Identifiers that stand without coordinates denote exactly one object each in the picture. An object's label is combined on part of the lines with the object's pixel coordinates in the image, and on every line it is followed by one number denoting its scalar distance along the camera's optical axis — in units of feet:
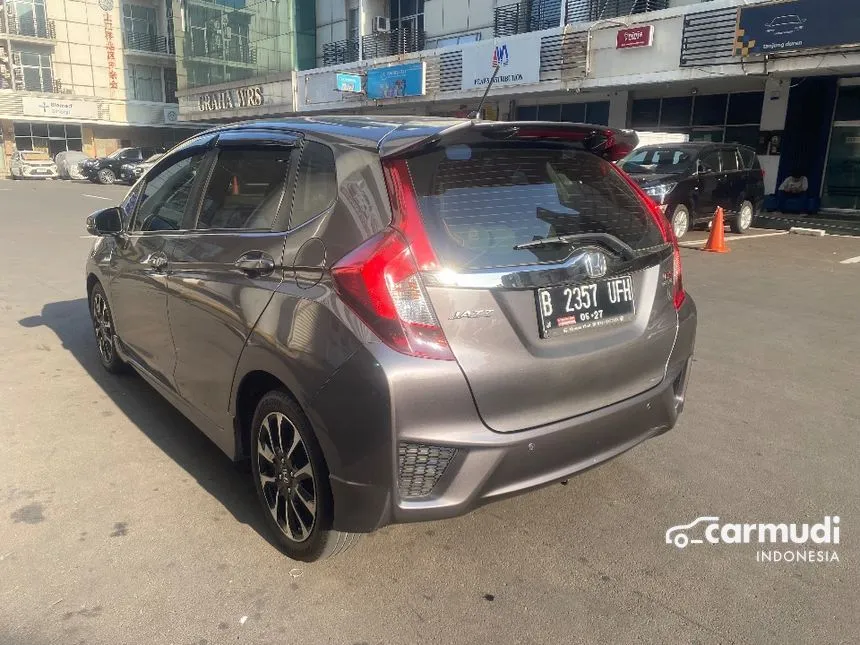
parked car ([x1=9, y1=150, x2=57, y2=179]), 117.19
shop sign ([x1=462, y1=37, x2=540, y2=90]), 63.93
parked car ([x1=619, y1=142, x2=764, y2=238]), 38.48
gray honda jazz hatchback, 7.06
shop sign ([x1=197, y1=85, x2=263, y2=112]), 107.14
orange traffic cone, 36.37
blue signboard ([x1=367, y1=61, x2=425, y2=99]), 75.77
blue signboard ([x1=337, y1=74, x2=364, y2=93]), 82.38
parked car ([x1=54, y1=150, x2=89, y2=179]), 111.96
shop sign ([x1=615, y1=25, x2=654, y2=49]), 54.65
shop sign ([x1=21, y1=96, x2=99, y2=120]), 137.80
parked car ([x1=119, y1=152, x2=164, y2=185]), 98.72
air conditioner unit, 89.35
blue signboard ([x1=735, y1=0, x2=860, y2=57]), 42.93
